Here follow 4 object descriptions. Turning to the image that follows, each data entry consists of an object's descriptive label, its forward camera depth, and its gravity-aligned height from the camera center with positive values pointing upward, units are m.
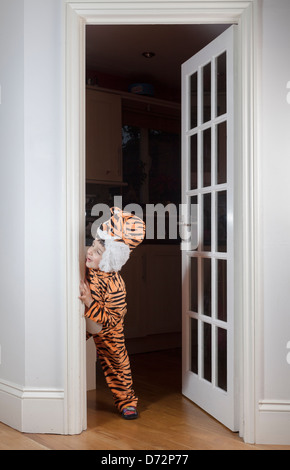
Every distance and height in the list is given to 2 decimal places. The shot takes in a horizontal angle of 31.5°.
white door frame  2.48 +0.57
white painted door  2.70 +0.05
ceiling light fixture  4.59 +1.67
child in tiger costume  2.69 -0.26
